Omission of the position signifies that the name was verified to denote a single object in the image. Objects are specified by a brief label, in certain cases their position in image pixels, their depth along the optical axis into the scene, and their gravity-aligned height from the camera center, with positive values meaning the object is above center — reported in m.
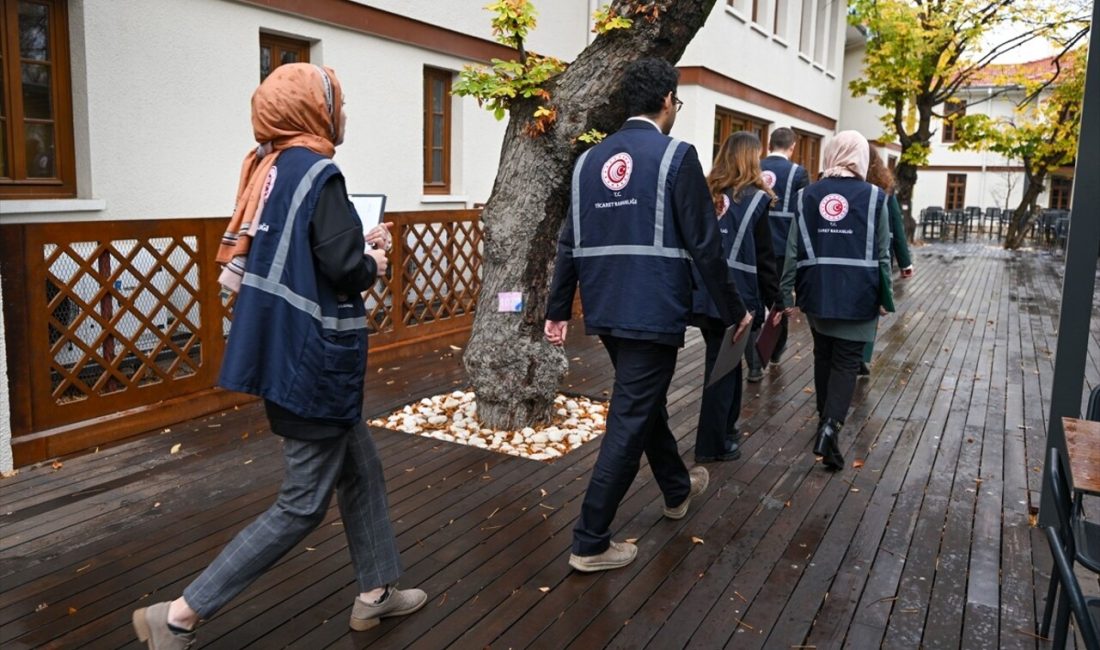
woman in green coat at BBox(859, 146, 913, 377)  5.86 -0.09
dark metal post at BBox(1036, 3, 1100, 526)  3.85 -0.25
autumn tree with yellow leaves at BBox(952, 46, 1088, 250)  20.41 +1.89
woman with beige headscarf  5.01 -0.30
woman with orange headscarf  2.68 -0.34
